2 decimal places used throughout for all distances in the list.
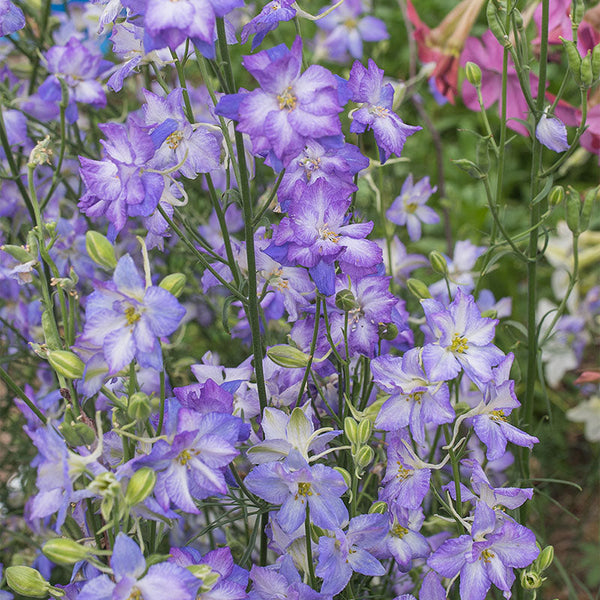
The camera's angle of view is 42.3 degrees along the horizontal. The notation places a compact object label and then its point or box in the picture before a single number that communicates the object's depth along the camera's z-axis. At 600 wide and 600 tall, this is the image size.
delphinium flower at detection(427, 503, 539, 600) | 0.73
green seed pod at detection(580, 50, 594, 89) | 0.85
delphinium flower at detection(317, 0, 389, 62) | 1.69
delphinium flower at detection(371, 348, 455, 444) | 0.75
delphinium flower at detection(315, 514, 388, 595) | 0.72
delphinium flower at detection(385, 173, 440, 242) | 1.18
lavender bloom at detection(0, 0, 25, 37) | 0.85
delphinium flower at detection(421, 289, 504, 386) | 0.75
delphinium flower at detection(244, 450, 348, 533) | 0.70
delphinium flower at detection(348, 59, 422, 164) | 0.76
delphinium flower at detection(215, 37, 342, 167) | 0.66
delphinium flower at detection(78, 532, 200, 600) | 0.59
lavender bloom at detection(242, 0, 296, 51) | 0.70
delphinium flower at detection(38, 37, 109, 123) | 1.11
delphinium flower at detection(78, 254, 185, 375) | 0.63
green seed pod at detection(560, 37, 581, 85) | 0.84
